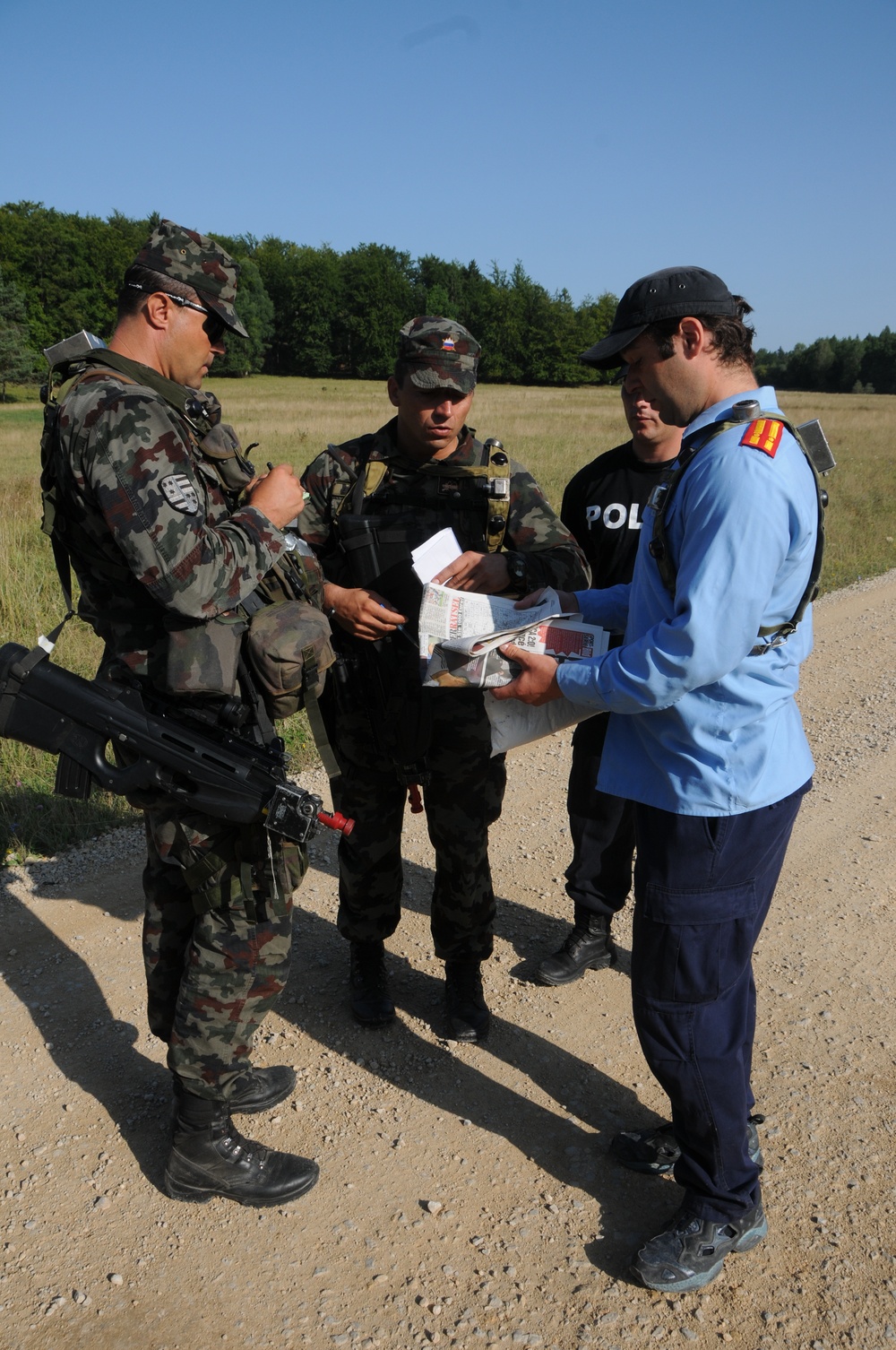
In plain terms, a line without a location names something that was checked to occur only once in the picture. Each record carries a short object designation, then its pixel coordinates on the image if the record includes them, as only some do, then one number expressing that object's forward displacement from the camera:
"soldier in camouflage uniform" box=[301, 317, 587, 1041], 3.01
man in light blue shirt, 1.85
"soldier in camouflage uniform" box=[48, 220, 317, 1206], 2.01
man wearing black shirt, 3.47
